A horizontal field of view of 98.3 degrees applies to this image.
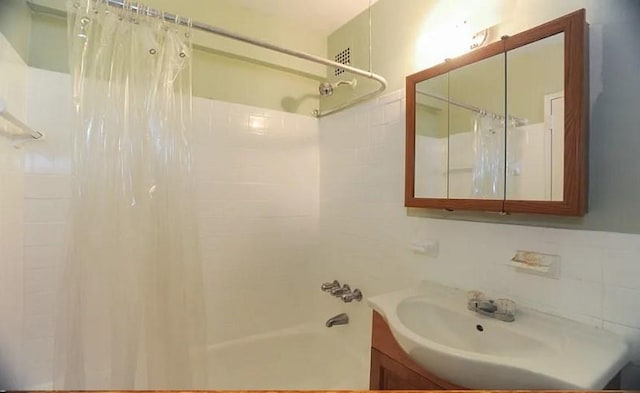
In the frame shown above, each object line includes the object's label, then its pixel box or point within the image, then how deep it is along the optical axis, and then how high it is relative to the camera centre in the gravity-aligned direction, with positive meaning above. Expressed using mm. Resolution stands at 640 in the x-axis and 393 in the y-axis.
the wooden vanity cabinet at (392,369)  796 -543
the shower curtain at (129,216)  827 -73
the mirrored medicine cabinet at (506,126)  787 +241
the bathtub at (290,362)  1447 -946
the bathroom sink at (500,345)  609 -396
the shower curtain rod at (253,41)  876 +597
